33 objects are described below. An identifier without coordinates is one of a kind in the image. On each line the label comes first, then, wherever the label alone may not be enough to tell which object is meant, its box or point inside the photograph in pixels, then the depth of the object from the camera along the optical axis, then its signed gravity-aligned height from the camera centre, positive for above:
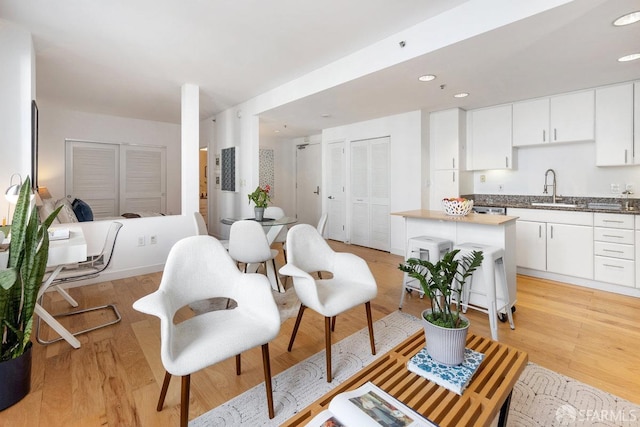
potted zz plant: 1.26 -0.49
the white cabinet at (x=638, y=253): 3.15 -0.47
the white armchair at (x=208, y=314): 1.32 -0.53
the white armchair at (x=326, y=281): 1.85 -0.48
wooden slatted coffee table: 1.03 -0.68
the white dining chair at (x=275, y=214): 4.06 -0.10
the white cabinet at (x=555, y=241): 3.47 -0.41
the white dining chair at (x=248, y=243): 2.99 -0.35
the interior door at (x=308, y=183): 6.84 +0.54
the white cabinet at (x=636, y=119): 3.34 +0.95
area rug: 1.54 -1.04
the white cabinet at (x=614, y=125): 3.41 +0.92
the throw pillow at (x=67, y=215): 3.71 -0.10
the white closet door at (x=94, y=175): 5.70 +0.61
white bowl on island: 2.83 +0.01
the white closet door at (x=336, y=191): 5.94 +0.30
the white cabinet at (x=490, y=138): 4.32 +0.99
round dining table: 3.39 -0.35
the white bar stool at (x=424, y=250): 2.78 -0.39
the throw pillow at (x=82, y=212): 4.10 -0.06
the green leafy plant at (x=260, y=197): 3.57 +0.12
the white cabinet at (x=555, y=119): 3.67 +1.10
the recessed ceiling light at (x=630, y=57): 2.74 +1.34
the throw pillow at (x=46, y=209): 3.61 -0.02
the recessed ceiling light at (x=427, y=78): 3.13 +1.33
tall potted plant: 1.62 -0.50
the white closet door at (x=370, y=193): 5.24 +0.25
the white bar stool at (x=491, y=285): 2.29 -0.62
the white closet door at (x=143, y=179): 6.21 +0.58
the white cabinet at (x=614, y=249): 3.21 -0.44
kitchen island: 2.63 -0.21
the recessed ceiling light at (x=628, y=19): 2.06 +1.28
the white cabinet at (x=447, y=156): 4.59 +0.78
